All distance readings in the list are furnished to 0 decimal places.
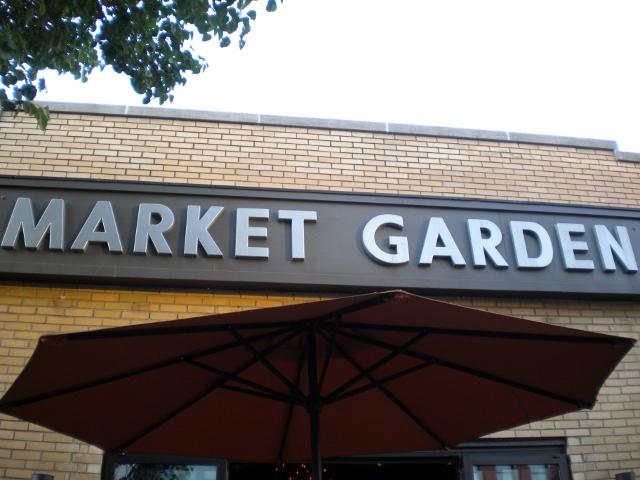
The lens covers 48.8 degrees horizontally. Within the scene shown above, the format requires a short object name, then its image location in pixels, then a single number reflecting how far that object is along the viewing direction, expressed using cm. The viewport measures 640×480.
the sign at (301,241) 569
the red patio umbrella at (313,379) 296
